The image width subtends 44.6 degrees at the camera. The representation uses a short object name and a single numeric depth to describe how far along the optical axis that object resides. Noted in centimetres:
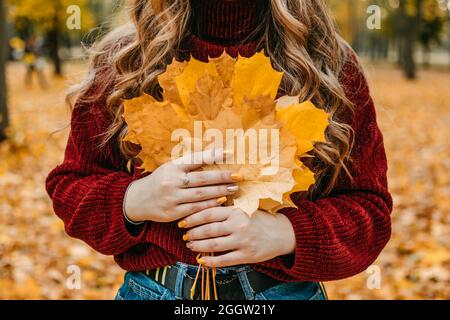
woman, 125
